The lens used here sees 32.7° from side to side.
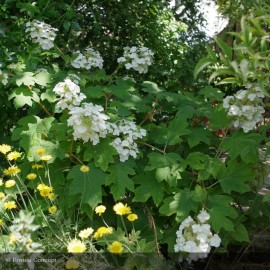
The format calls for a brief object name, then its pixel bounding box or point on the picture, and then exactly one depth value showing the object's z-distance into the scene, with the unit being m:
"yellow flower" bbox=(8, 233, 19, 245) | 1.67
